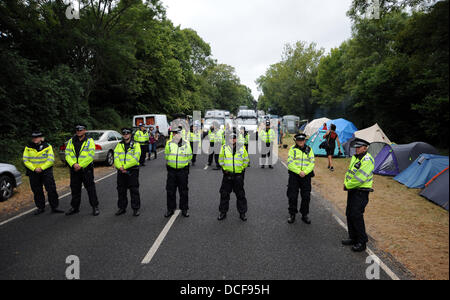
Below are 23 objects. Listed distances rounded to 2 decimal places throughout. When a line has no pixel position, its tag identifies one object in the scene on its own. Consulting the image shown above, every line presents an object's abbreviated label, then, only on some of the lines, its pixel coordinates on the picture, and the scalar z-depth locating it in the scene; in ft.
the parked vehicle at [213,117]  72.43
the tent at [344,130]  50.37
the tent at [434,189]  22.14
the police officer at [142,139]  39.78
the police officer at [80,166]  19.67
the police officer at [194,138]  38.99
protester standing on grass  37.86
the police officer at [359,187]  14.14
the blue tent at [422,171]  25.87
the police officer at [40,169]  19.74
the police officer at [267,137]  40.06
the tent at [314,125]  71.03
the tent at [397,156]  32.04
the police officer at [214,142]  39.33
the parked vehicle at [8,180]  23.56
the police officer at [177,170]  19.15
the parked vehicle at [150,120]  57.06
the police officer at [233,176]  18.80
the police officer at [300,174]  17.75
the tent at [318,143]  49.04
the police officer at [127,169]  19.57
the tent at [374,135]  38.93
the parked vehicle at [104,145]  38.17
